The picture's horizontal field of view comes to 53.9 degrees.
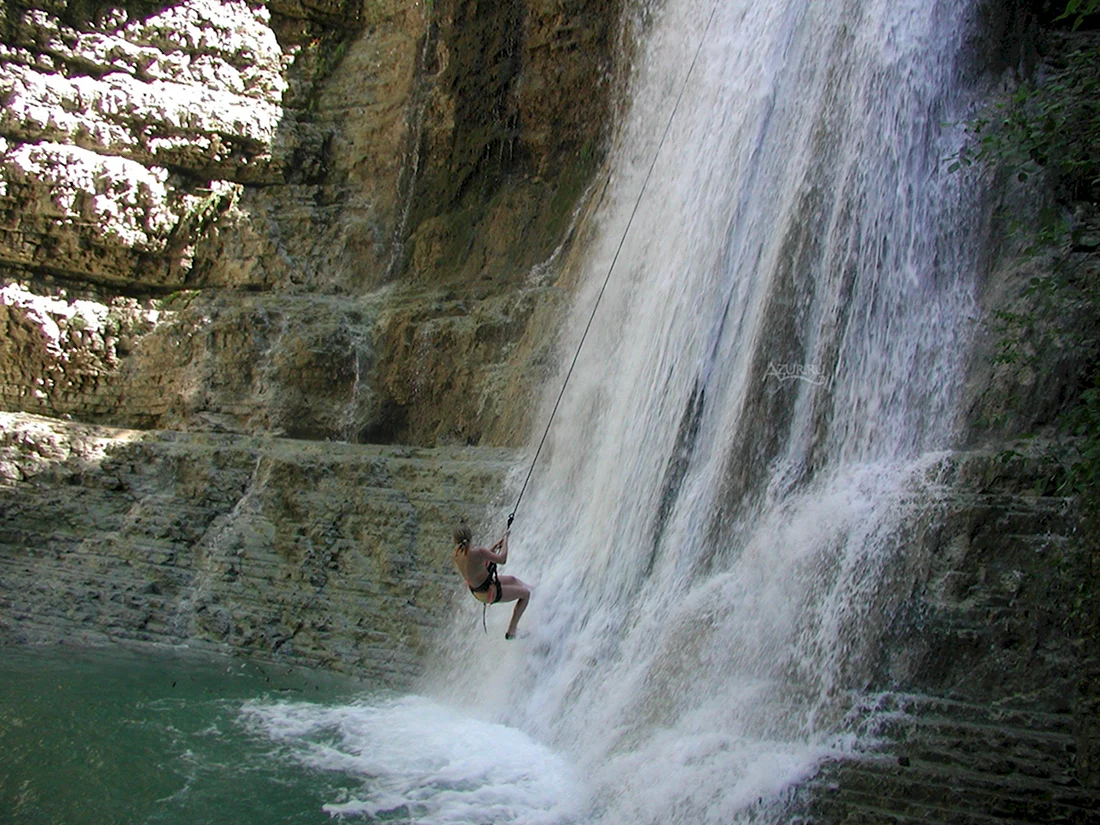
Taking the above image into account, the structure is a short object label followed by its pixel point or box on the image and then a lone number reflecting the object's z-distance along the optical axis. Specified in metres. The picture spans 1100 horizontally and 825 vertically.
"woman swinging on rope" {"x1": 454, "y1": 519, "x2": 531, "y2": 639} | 8.04
